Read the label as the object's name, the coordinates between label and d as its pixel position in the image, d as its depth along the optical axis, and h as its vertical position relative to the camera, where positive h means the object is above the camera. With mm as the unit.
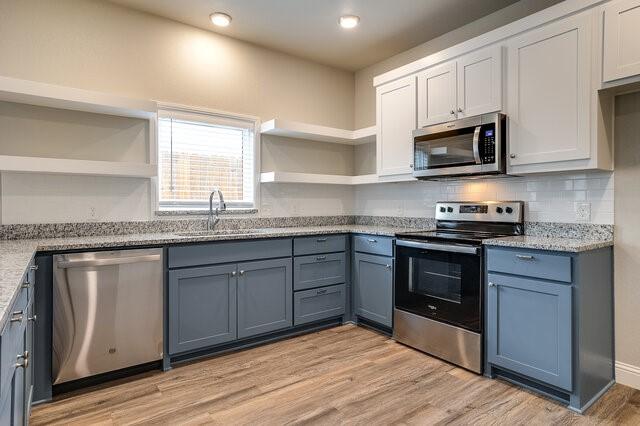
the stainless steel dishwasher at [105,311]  2285 -633
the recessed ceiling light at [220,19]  3154 +1624
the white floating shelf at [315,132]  3602 +799
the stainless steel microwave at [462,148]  2688 +491
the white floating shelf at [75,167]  2396 +305
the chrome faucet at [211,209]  3320 +24
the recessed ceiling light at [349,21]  3236 +1646
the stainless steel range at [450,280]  2615 -505
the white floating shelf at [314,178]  3606 +339
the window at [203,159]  3266 +483
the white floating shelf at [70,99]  2381 +760
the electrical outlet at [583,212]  2549 +2
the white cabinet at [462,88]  2744 +966
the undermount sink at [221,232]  3217 -179
